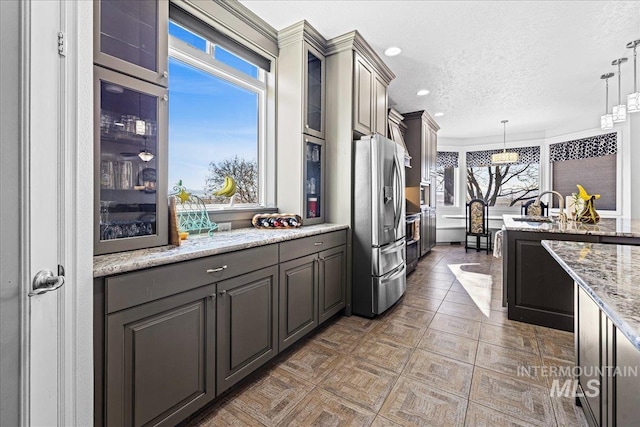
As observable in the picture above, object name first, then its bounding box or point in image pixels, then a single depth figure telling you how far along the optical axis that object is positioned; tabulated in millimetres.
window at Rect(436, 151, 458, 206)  7602
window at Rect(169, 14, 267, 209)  2219
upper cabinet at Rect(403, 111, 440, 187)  5324
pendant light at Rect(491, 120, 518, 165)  5621
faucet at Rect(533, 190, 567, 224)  3225
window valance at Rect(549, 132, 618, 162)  5383
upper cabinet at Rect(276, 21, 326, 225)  2730
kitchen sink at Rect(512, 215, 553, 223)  3501
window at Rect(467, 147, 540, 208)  6961
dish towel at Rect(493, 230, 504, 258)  3740
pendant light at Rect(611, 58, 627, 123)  3100
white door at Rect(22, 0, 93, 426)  933
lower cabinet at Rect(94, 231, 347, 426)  1173
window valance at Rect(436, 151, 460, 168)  7617
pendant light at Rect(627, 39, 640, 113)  2812
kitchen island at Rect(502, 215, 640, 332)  2600
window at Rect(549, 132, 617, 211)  5449
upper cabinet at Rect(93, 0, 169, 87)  1423
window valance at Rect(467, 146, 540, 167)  6891
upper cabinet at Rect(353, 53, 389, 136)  2951
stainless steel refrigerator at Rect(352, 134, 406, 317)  2789
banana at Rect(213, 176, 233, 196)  2393
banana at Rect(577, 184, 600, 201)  3074
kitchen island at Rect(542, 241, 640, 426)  829
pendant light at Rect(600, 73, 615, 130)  3454
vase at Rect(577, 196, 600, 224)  3070
